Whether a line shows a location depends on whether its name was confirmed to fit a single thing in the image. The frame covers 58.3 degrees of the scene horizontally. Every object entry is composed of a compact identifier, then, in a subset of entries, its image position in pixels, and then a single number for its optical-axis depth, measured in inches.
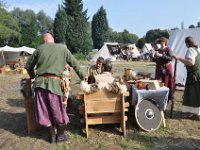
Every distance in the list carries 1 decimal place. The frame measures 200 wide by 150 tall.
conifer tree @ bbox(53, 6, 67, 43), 947.3
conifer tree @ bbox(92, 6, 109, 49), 1292.5
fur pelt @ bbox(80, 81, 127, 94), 109.7
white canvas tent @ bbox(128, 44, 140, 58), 874.2
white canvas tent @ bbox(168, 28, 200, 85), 223.6
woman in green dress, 130.2
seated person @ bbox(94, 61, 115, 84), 116.8
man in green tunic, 105.6
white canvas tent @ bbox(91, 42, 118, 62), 759.5
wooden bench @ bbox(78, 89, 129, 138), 111.4
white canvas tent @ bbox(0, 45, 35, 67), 473.3
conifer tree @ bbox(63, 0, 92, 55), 891.9
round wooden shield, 117.3
